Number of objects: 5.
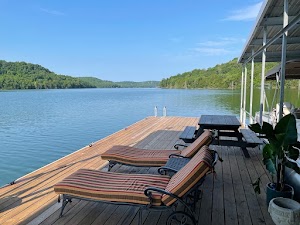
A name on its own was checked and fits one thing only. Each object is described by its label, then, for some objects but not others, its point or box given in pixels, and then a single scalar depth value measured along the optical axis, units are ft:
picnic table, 16.39
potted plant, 7.61
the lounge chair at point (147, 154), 11.85
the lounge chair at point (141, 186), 7.58
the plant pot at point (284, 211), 6.88
